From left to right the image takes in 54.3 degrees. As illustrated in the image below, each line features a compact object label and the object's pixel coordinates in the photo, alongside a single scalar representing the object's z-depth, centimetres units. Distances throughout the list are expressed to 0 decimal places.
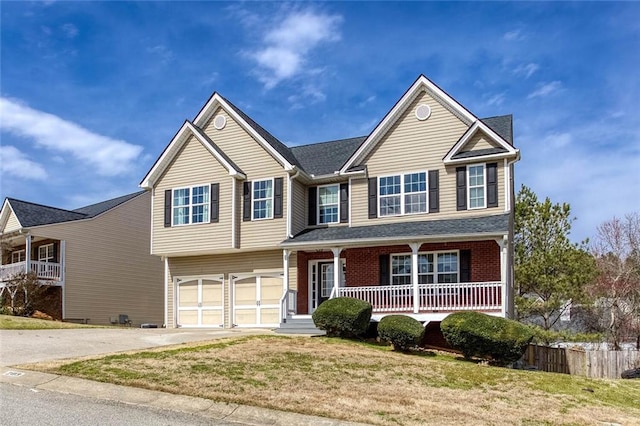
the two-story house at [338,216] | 2112
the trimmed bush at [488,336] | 1653
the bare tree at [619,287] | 3173
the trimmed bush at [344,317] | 1897
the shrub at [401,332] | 1748
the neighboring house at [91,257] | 3139
